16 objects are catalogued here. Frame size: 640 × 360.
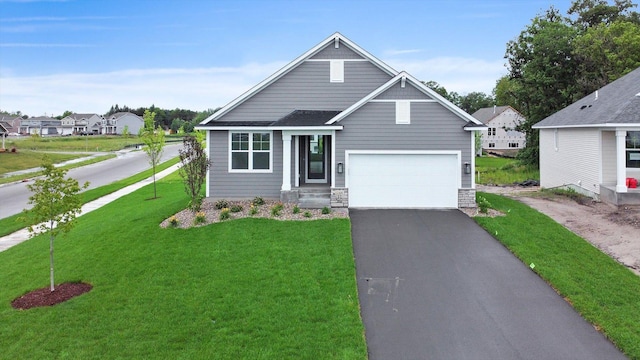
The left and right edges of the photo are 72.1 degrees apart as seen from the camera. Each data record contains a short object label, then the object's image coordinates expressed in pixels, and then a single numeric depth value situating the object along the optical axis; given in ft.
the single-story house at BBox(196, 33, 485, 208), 50.01
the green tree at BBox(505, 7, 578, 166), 100.94
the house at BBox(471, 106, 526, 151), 191.93
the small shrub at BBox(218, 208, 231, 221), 46.32
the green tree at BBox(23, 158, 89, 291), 29.37
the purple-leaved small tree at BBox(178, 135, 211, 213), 48.62
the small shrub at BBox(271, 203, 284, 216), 46.78
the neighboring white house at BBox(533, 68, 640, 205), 51.11
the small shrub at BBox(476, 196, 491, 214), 47.91
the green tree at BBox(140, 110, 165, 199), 78.76
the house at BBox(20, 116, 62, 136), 407.03
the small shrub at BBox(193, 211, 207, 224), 45.14
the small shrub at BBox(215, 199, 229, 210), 50.98
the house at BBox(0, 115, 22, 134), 364.54
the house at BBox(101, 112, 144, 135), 377.71
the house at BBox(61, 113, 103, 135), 389.80
